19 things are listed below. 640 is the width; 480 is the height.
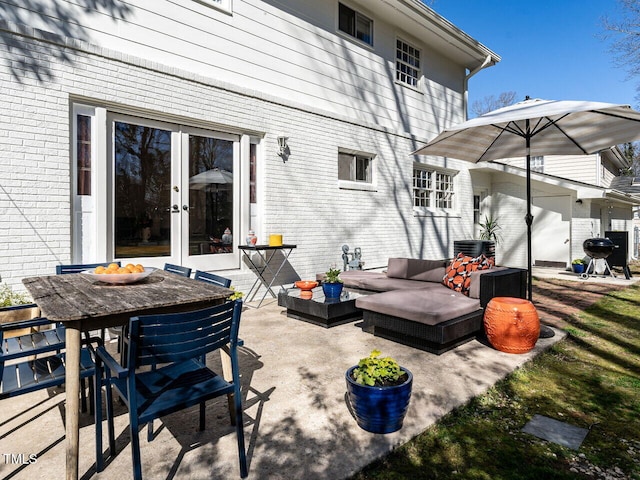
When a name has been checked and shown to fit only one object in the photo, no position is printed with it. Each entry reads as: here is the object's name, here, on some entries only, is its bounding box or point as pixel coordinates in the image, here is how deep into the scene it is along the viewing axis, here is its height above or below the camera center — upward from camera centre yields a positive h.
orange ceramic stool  3.79 -0.90
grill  8.87 -0.31
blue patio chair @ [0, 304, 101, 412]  2.14 -0.81
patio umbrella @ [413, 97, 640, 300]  3.96 +1.31
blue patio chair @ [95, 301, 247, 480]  1.77 -0.73
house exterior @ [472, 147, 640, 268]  10.70 +0.78
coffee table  4.81 -0.94
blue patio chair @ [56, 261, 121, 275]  3.67 -0.32
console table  6.24 -0.49
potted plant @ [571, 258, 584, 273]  9.92 -0.77
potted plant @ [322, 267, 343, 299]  5.17 -0.68
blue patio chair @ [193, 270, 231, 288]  2.86 -0.34
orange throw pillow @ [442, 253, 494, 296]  4.87 -0.46
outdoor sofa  3.84 -0.77
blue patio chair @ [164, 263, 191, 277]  3.58 -0.34
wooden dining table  1.84 -0.36
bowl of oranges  2.66 -0.27
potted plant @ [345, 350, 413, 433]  2.33 -0.97
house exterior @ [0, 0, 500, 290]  4.23 +1.59
